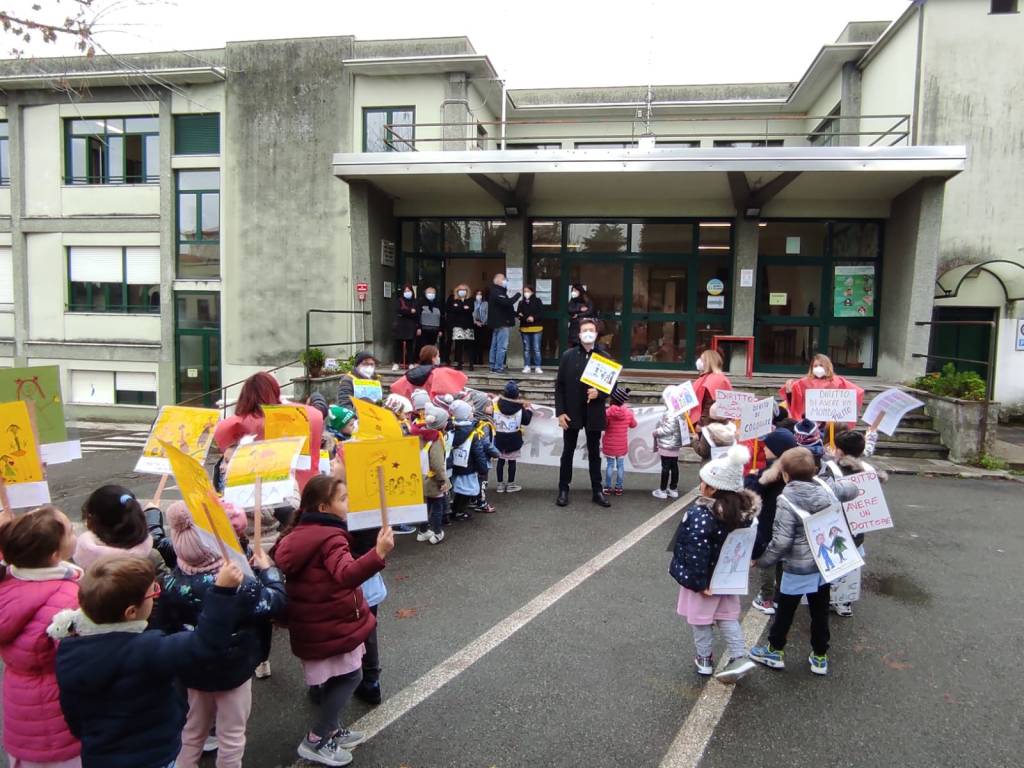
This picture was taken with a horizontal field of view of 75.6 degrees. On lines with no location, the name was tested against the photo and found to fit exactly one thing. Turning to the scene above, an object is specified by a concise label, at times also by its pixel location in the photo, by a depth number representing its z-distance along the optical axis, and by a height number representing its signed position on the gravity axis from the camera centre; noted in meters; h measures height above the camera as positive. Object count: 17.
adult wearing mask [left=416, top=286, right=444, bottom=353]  14.30 +0.13
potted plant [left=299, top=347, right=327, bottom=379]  12.84 -0.77
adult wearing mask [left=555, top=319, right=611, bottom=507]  7.33 -0.87
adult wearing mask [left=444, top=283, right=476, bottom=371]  14.37 +0.24
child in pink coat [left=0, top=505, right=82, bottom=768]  2.34 -1.16
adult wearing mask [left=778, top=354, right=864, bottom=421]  6.80 -0.50
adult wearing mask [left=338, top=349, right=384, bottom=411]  6.84 -0.64
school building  13.66 +2.86
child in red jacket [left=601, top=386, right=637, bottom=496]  7.77 -1.24
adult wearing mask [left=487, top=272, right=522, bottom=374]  13.38 +0.18
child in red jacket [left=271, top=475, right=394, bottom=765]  2.95 -1.27
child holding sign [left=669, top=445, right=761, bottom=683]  3.64 -1.20
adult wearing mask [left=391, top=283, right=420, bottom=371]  13.90 +0.14
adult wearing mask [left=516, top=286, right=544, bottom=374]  13.81 +0.08
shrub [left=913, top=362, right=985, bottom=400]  10.36 -0.75
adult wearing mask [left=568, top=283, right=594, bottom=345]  14.16 +0.53
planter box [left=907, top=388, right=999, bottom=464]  10.02 -1.38
